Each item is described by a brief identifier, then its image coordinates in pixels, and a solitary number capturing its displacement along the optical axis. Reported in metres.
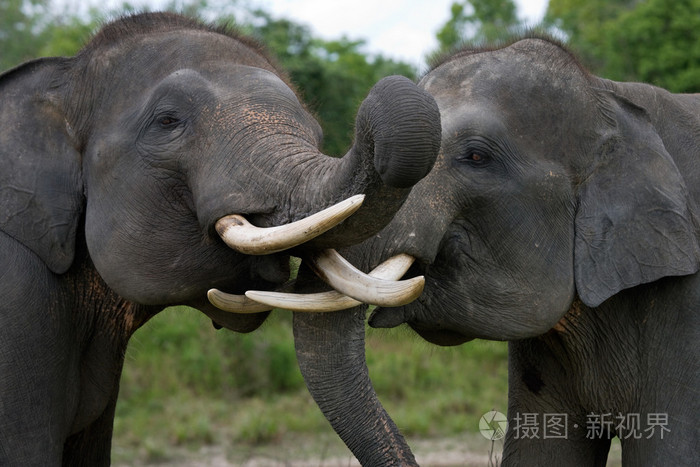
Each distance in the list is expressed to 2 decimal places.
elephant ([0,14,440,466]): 7.46
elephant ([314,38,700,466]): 8.21
